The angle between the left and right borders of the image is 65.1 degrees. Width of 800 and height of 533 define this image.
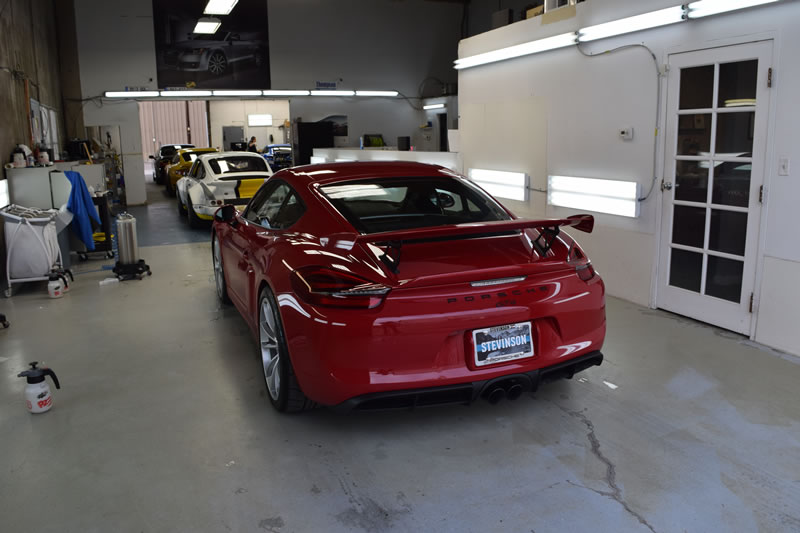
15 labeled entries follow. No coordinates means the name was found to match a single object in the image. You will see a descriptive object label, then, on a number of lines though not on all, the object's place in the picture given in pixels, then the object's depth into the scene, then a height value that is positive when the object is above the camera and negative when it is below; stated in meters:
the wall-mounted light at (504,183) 7.13 -0.27
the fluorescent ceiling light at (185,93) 17.02 +1.87
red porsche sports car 2.79 -0.68
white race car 10.25 -0.30
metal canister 6.99 -0.85
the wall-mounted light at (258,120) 24.66 +1.64
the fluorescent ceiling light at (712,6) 4.44 +1.10
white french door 4.48 -0.18
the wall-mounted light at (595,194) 5.61 -0.34
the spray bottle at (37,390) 3.44 -1.25
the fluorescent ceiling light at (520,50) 6.23 +1.20
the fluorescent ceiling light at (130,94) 16.48 +1.81
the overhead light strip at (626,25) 4.62 +1.14
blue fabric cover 7.59 -0.54
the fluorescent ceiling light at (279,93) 18.29 +2.01
